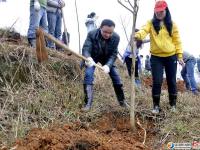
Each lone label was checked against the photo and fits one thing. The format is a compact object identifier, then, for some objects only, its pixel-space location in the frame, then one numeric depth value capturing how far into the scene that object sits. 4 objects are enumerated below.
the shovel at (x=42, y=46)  3.98
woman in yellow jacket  4.08
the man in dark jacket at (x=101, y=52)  4.05
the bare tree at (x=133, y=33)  3.61
